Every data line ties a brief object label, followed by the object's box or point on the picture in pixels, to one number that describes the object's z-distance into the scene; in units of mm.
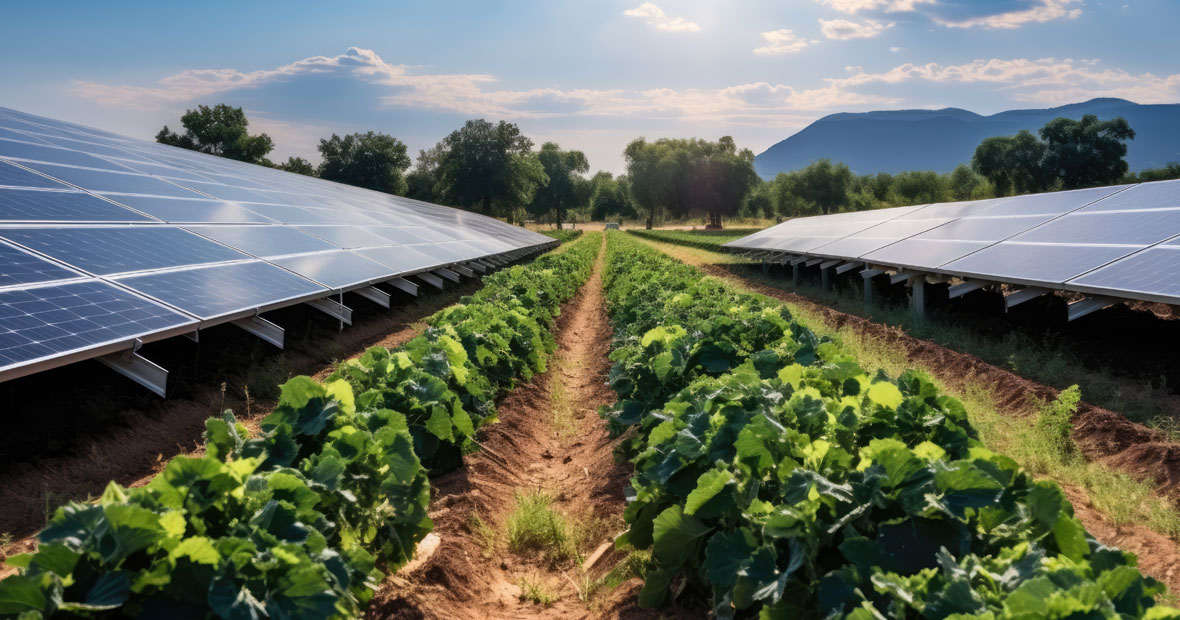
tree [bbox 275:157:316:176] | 80725
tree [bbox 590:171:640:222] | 129500
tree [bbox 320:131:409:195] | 78812
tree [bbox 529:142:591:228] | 103312
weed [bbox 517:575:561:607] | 4586
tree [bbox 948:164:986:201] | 84438
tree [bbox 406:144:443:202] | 92762
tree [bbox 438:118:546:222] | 64250
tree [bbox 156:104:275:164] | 70188
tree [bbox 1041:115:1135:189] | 69000
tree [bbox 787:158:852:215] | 82188
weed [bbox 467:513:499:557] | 5202
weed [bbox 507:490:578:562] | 5242
